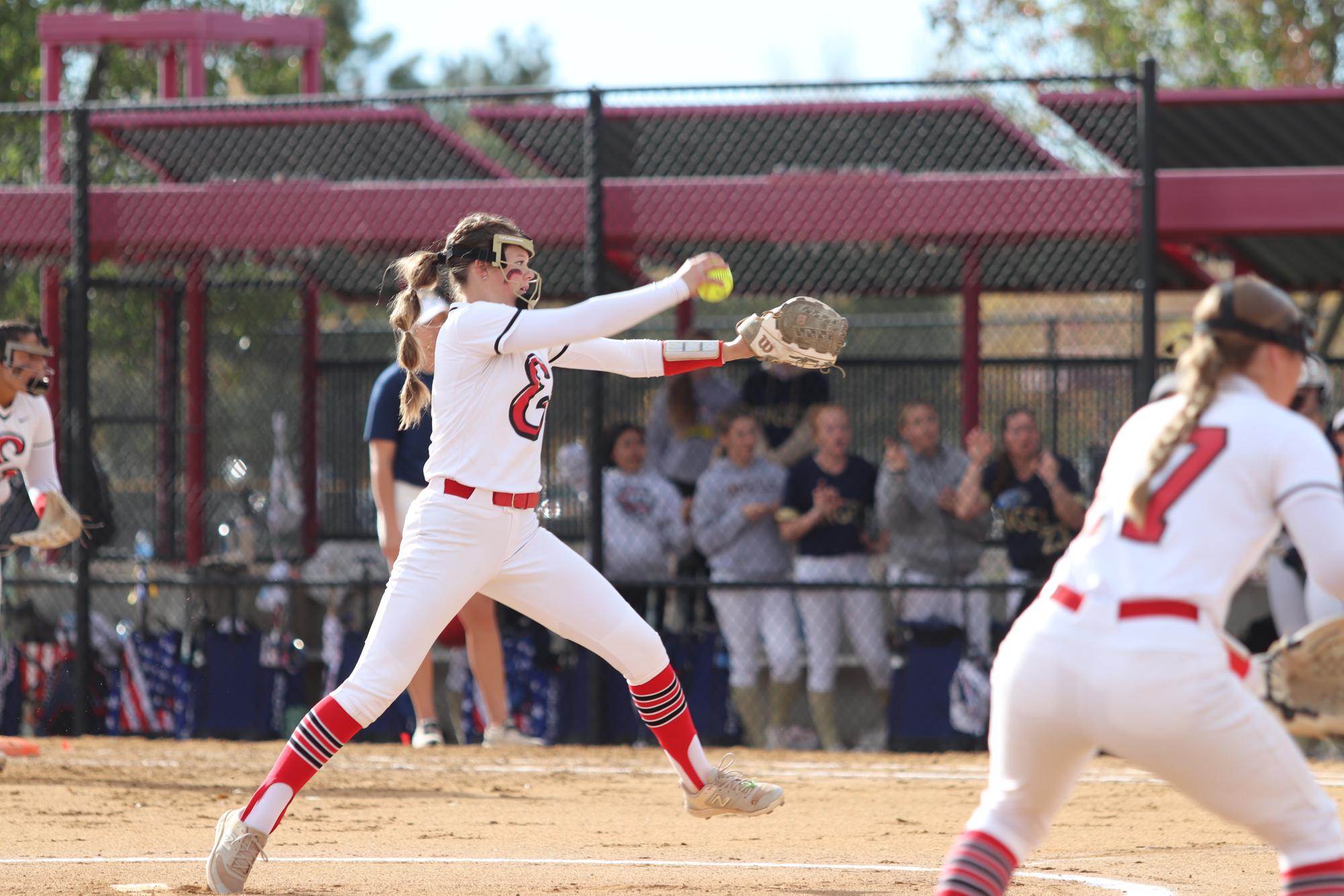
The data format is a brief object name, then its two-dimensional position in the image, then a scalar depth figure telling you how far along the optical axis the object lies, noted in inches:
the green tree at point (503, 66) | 5251.0
